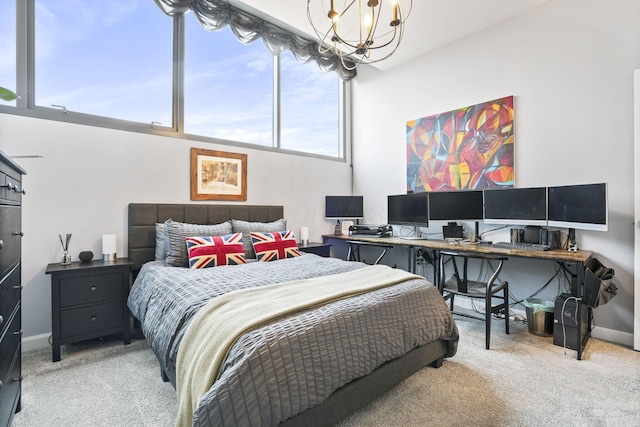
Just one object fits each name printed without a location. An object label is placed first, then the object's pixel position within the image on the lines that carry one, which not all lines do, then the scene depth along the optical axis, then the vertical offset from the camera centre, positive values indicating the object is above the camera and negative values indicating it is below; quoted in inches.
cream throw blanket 50.3 -19.9
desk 94.3 -14.1
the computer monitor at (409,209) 144.9 +1.3
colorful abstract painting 130.7 +29.9
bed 46.2 -25.2
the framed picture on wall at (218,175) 133.3 +16.7
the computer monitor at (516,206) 115.3 +2.4
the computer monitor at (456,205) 133.4 +3.0
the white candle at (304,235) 161.8 -12.7
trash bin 108.1 -38.4
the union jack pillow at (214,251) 103.7 -14.1
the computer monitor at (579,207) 97.2 +1.8
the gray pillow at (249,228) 126.0 -7.6
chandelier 117.4 +80.8
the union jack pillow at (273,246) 120.6 -14.1
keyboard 109.5 -13.0
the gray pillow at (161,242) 111.2 -11.7
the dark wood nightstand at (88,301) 89.4 -28.2
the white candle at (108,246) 105.2 -12.3
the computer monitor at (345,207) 179.6 +2.7
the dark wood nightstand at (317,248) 149.6 -18.7
